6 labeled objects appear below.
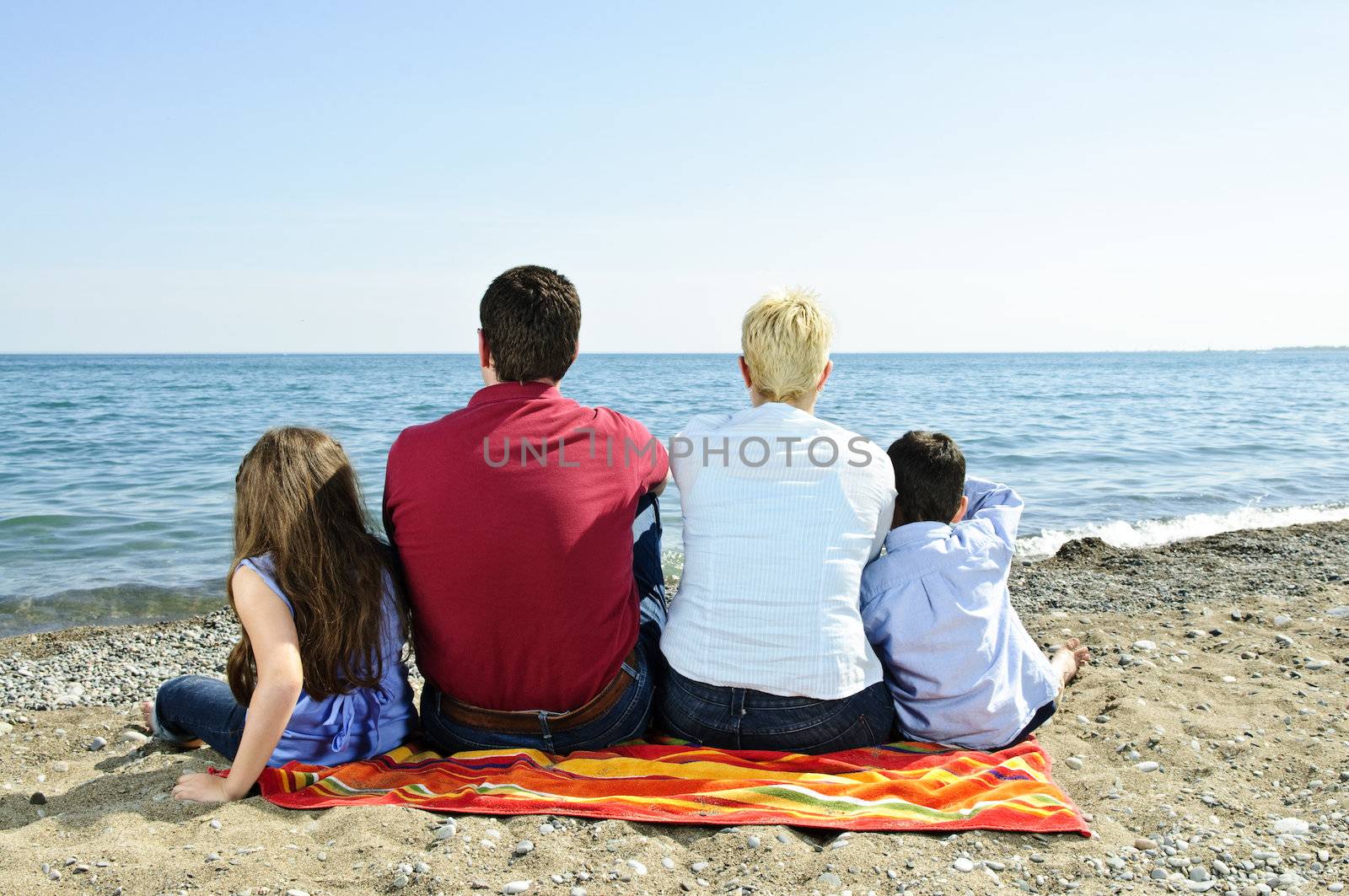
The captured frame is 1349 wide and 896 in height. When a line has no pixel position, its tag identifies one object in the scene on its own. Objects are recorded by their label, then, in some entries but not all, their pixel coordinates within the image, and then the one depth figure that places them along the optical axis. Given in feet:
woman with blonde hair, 9.62
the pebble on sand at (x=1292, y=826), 9.15
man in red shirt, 9.39
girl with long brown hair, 9.40
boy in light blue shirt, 10.39
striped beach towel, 9.14
